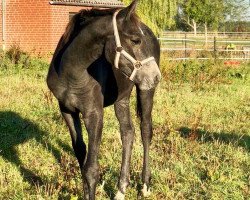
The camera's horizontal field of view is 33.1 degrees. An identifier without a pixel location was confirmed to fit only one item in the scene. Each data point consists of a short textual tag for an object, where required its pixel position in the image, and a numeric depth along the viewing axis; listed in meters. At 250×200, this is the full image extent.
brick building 21.11
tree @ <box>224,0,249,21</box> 66.12
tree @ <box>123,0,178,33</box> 27.41
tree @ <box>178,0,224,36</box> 51.59
